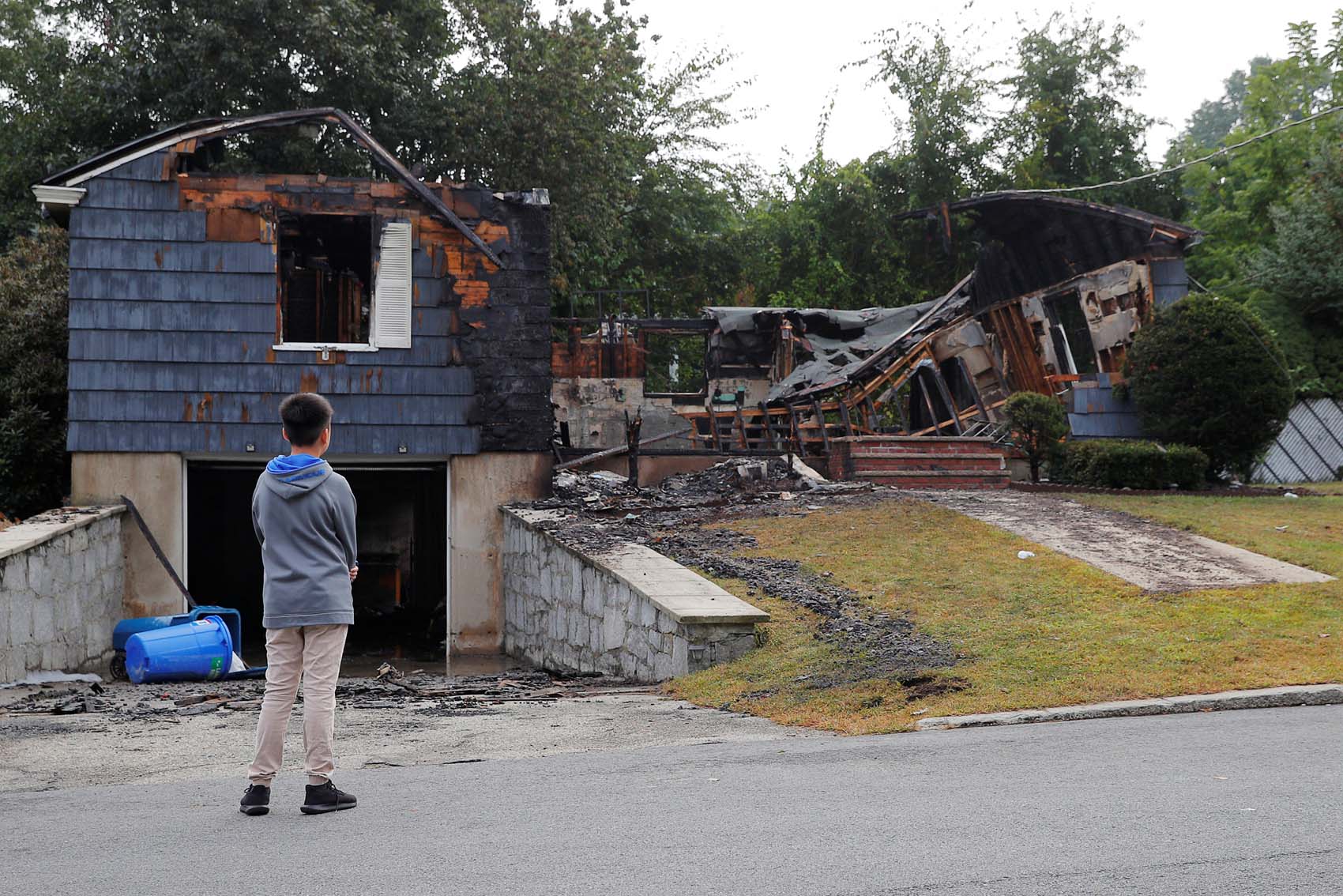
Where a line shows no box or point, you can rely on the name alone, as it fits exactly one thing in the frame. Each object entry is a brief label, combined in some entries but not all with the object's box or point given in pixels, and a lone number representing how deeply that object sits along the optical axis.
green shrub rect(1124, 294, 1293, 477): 17.50
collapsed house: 20.42
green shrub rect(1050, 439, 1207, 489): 16.97
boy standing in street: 5.27
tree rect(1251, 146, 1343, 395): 25.66
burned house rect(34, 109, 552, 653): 15.36
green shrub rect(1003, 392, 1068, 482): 18.03
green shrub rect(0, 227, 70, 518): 17.58
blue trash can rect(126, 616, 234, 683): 11.33
